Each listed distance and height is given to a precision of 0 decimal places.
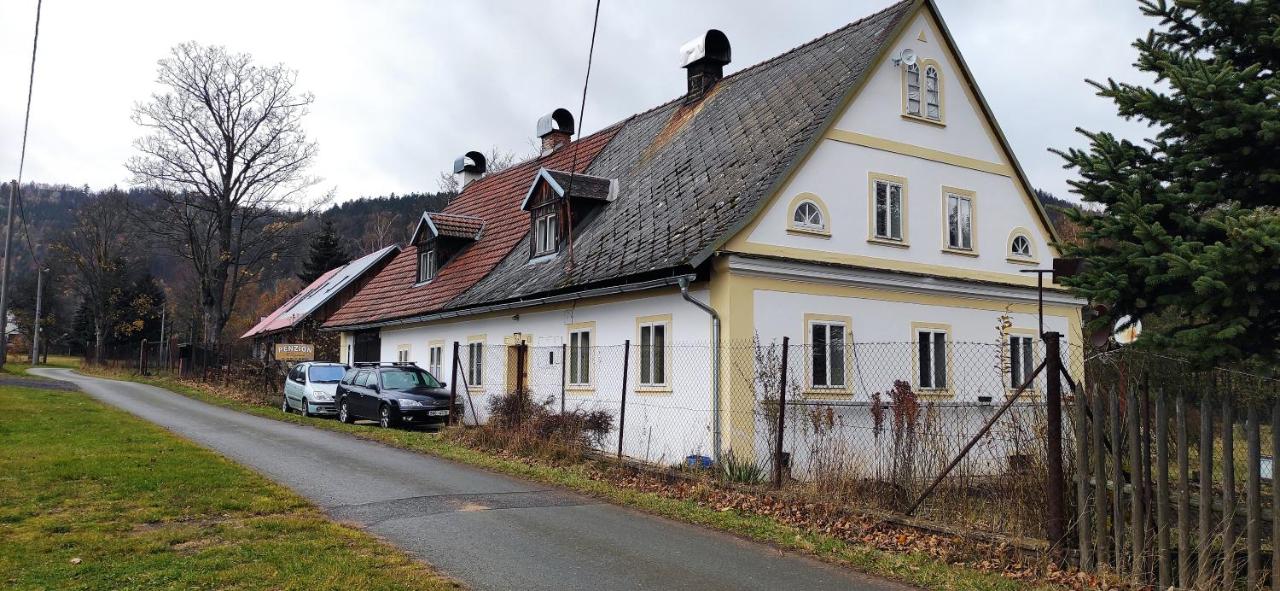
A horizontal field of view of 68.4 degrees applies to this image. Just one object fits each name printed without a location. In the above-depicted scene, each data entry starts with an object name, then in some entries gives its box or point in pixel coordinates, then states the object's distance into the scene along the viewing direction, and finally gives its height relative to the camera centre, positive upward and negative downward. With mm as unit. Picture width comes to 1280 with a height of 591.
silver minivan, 24659 -1072
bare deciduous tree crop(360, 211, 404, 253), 66056 +8473
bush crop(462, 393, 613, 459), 14656 -1292
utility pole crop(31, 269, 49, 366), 56688 -180
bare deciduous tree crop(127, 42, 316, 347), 39531 +6194
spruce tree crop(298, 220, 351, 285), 63625 +6355
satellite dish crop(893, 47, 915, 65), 17481 +5521
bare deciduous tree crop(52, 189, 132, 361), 61812 +6459
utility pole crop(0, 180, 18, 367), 33450 +3211
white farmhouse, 15133 +1782
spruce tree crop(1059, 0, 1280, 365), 7539 +1495
